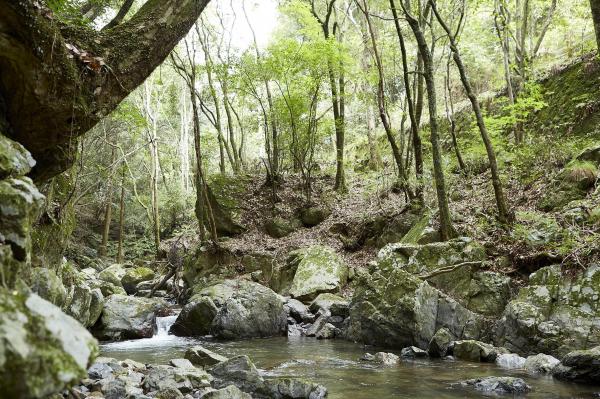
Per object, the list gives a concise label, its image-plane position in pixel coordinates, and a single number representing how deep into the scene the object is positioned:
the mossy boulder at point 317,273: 12.34
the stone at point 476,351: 7.12
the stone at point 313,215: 17.14
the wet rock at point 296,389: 5.28
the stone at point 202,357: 6.95
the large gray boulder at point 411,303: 8.11
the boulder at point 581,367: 5.67
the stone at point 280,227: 16.83
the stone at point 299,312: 10.98
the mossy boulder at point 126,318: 9.87
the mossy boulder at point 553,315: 6.68
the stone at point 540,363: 6.25
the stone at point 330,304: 10.70
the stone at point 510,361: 6.67
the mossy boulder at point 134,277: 16.69
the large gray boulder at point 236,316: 9.99
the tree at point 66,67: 3.61
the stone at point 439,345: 7.60
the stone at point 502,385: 5.45
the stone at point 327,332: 9.64
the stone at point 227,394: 4.66
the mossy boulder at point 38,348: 1.77
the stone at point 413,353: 7.59
